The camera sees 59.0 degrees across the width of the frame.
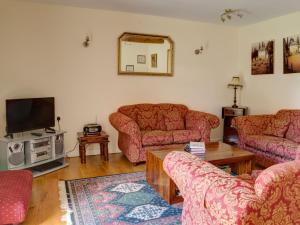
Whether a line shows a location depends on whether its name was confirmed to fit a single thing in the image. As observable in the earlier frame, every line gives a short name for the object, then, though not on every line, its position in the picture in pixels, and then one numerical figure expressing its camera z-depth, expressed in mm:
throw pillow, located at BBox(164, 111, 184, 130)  4301
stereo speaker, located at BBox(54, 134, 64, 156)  3608
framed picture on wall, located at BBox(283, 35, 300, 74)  4121
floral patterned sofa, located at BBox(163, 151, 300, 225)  1109
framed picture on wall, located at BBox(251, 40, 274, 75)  4598
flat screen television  3258
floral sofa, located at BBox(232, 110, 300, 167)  3342
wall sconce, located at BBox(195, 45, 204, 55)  4918
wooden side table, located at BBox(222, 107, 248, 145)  4859
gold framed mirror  4367
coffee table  2506
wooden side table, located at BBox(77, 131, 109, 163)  3776
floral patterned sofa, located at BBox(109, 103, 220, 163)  3656
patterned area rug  2246
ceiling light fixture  4069
